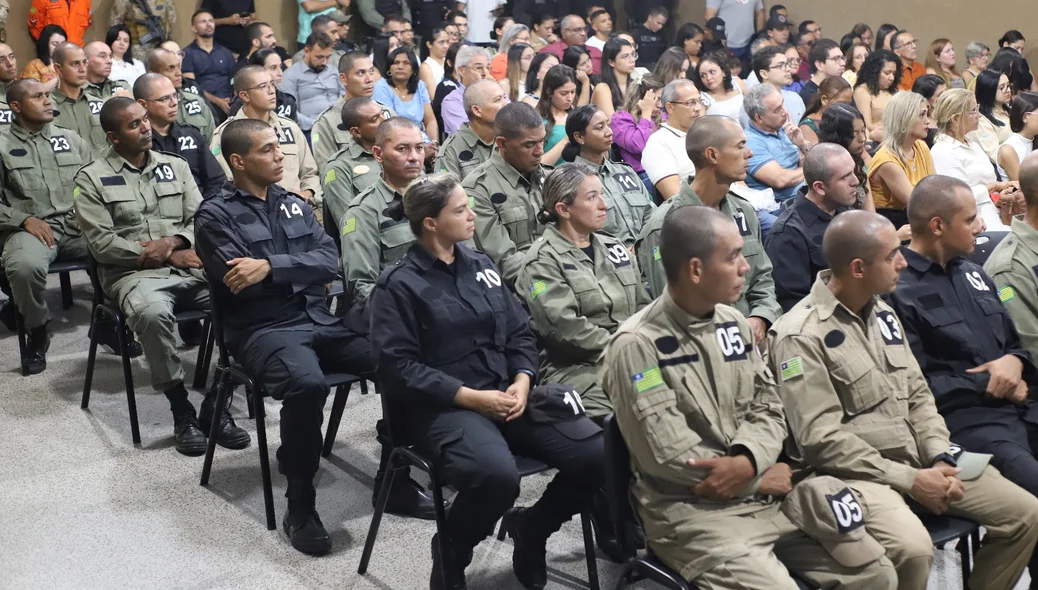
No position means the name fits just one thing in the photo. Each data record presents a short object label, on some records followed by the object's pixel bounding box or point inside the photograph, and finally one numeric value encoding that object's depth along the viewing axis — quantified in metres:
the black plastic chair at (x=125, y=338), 4.12
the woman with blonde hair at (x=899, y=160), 4.81
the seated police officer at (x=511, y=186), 4.15
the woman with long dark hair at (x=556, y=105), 5.45
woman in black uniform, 2.90
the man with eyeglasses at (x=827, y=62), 8.11
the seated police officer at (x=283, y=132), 5.47
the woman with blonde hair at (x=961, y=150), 5.30
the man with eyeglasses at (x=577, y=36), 8.99
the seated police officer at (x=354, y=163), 4.77
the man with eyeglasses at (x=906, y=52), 9.24
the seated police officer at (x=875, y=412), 2.59
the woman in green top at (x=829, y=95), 6.16
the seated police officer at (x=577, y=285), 3.31
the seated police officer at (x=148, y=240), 4.00
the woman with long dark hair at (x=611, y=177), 4.51
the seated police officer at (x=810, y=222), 3.90
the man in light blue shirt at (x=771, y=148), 5.15
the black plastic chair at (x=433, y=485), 2.90
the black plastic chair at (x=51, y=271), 4.74
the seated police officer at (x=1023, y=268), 3.28
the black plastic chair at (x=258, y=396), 3.47
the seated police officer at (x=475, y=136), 5.06
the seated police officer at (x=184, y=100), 6.12
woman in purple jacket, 5.49
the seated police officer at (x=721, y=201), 3.71
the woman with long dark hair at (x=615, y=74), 6.96
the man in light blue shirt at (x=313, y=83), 7.29
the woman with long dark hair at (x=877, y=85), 7.12
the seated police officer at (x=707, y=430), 2.38
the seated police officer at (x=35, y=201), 4.70
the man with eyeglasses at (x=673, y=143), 5.03
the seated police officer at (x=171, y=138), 5.05
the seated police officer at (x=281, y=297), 3.37
